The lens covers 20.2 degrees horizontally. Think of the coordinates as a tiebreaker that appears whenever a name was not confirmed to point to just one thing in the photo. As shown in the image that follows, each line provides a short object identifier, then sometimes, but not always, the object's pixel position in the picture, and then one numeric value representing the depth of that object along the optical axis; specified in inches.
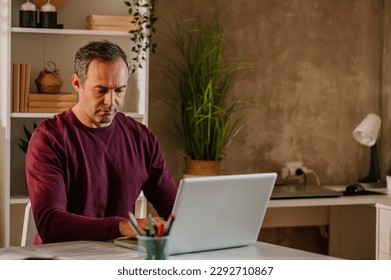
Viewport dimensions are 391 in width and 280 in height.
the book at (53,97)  198.0
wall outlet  234.4
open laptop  108.2
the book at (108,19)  201.8
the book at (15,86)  194.7
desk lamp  228.8
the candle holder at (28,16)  197.0
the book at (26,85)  195.8
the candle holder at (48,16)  198.3
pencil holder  95.7
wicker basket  200.7
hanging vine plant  199.7
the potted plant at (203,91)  216.8
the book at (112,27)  202.7
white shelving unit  197.8
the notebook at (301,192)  210.9
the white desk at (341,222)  231.7
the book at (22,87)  195.6
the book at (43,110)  198.2
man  129.2
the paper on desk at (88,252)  110.2
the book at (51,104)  198.1
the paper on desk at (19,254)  109.3
